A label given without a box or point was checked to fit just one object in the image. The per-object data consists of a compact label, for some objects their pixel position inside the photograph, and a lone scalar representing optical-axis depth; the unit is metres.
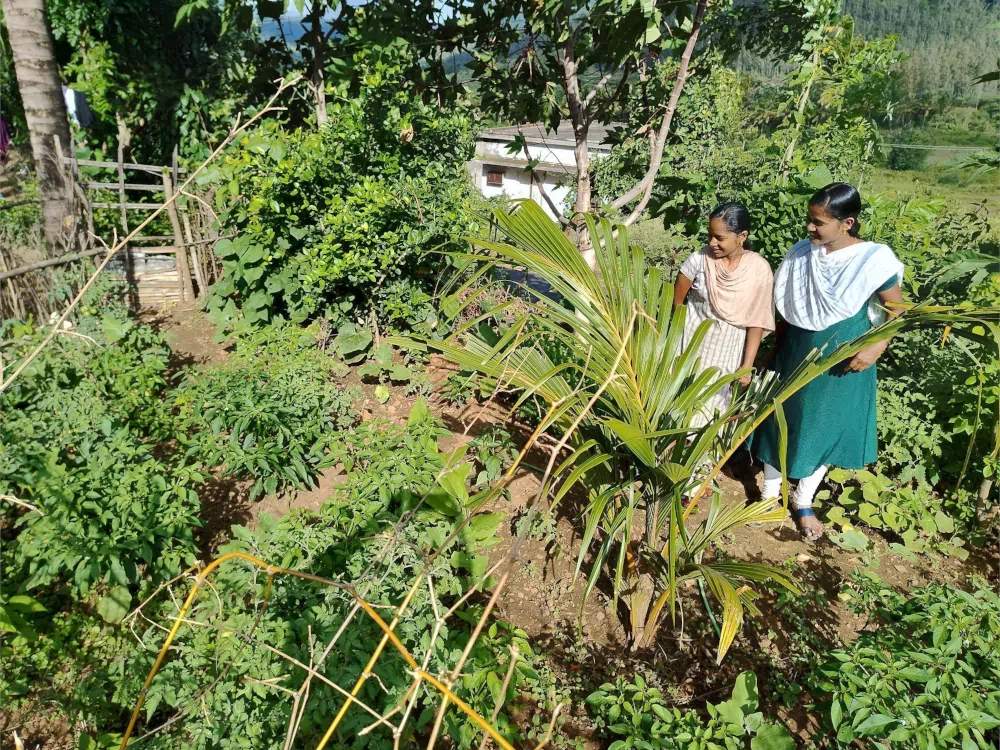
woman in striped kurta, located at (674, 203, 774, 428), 2.65
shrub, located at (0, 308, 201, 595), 2.33
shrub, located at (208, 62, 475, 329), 4.18
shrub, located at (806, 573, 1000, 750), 1.39
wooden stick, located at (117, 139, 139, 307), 5.49
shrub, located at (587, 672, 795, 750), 1.63
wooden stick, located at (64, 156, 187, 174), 5.45
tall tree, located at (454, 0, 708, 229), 3.23
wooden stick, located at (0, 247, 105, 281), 3.27
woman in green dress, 2.54
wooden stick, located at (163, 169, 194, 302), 5.48
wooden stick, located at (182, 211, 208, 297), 5.68
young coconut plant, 1.88
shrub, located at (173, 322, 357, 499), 3.12
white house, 18.09
